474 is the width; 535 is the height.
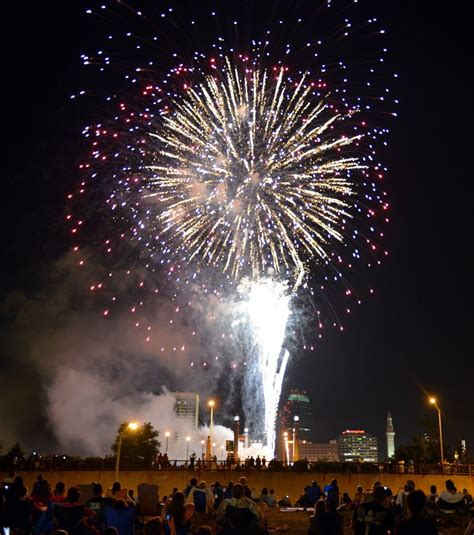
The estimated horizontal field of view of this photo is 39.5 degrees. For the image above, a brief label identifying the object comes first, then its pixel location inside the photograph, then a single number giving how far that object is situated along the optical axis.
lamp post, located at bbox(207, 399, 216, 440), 51.20
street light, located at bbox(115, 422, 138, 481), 31.28
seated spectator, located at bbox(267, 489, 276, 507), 25.78
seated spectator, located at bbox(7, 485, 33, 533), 11.77
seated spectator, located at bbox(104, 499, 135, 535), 11.13
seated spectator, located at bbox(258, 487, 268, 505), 24.42
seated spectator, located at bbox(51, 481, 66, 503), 13.05
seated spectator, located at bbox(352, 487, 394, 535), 9.94
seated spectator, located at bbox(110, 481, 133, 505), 13.32
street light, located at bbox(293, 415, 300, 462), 83.69
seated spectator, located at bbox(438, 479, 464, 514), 17.19
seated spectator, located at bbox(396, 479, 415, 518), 15.01
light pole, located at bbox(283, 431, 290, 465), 89.00
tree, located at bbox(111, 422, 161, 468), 58.16
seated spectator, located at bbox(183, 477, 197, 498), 16.91
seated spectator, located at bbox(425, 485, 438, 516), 17.36
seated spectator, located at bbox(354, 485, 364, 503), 20.25
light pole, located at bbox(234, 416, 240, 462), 56.91
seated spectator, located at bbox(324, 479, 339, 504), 21.57
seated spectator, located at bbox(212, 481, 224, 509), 20.08
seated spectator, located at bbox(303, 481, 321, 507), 24.05
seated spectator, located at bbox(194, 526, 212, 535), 7.97
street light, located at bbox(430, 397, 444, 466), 41.52
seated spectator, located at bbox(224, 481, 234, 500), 19.56
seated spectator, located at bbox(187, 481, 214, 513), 17.08
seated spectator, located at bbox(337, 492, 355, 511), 21.70
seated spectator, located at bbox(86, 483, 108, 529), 11.71
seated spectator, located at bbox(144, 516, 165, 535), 8.36
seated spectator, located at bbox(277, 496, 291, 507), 29.65
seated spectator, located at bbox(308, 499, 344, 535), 9.94
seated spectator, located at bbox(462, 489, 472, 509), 17.83
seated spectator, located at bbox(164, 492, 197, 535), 11.47
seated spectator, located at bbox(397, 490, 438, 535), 7.82
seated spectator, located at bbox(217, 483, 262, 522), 9.66
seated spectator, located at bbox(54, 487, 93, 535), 10.49
